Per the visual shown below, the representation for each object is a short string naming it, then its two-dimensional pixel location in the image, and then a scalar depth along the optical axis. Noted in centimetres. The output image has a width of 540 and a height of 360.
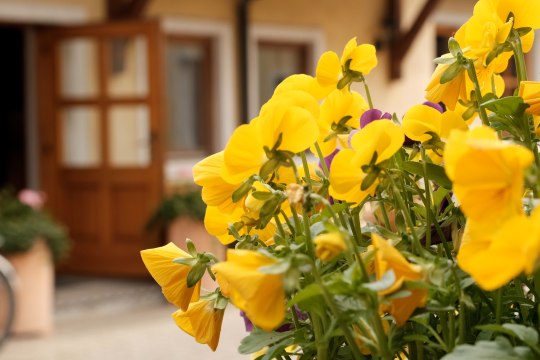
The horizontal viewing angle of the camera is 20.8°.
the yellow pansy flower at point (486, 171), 72
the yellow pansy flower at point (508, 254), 71
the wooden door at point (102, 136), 996
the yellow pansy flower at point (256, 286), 79
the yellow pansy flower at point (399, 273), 81
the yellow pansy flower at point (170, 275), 94
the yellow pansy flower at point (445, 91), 96
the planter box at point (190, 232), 977
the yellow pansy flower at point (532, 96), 93
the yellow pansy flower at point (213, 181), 94
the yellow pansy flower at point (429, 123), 96
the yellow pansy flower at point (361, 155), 86
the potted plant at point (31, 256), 800
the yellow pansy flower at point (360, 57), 102
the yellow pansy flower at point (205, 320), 96
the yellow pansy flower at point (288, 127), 86
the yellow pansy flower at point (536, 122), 97
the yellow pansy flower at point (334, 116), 102
